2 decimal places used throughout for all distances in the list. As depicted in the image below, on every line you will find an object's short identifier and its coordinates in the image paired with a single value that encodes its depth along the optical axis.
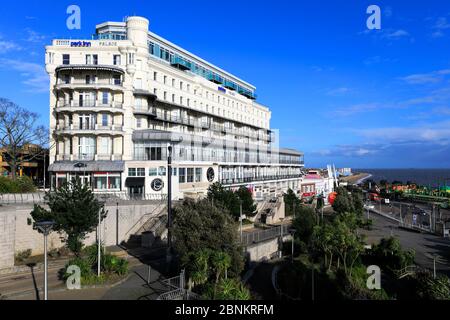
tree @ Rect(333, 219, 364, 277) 24.75
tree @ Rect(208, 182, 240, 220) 39.25
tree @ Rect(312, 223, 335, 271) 25.39
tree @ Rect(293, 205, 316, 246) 33.22
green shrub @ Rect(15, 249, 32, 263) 25.77
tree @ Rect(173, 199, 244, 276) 19.53
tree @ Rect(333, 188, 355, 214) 51.91
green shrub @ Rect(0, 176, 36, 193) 34.53
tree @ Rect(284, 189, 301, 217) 55.56
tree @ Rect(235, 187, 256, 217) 43.81
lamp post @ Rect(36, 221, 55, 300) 13.77
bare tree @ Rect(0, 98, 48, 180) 46.22
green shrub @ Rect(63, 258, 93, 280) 19.36
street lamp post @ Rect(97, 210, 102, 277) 19.75
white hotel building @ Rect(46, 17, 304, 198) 42.88
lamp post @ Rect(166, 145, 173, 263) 21.46
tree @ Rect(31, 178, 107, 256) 24.36
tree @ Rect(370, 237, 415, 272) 27.33
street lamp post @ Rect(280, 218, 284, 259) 32.61
